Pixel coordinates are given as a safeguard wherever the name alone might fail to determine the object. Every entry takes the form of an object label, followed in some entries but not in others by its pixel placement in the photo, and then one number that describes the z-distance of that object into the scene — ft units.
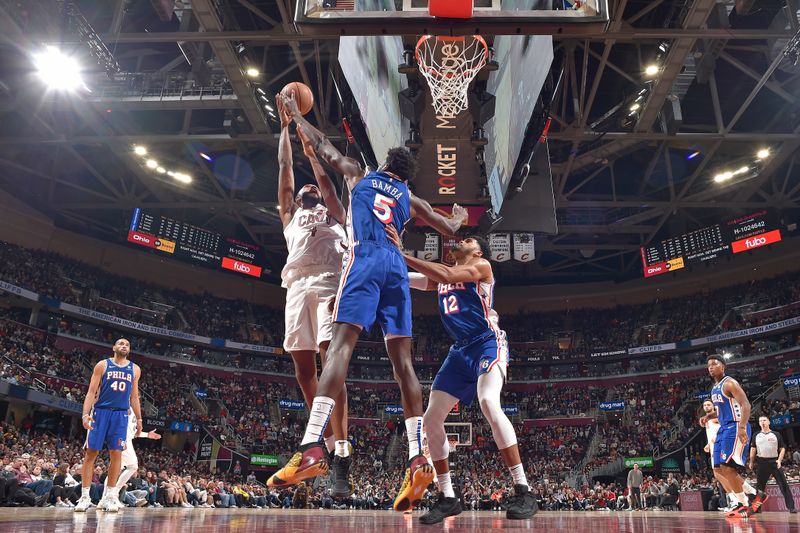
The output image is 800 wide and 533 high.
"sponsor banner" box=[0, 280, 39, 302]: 75.77
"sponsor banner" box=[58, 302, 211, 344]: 85.66
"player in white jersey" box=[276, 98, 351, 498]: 16.52
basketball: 16.38
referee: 32.55
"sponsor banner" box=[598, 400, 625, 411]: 98.02
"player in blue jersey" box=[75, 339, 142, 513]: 21.93
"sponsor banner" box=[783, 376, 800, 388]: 79.02
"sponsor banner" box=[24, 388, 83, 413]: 67.10
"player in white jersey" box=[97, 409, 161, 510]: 27.23
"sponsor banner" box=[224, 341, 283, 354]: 103.54
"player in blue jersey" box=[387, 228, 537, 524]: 15.17
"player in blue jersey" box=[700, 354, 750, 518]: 25.13
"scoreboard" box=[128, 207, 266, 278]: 78.48
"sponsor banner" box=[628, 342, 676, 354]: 100.07
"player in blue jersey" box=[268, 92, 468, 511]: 11.09
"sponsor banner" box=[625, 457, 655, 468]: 83.20
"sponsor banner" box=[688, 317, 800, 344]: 86.74
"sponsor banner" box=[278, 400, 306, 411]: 100.89
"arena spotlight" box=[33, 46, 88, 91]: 47.98
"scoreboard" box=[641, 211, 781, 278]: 72.54
